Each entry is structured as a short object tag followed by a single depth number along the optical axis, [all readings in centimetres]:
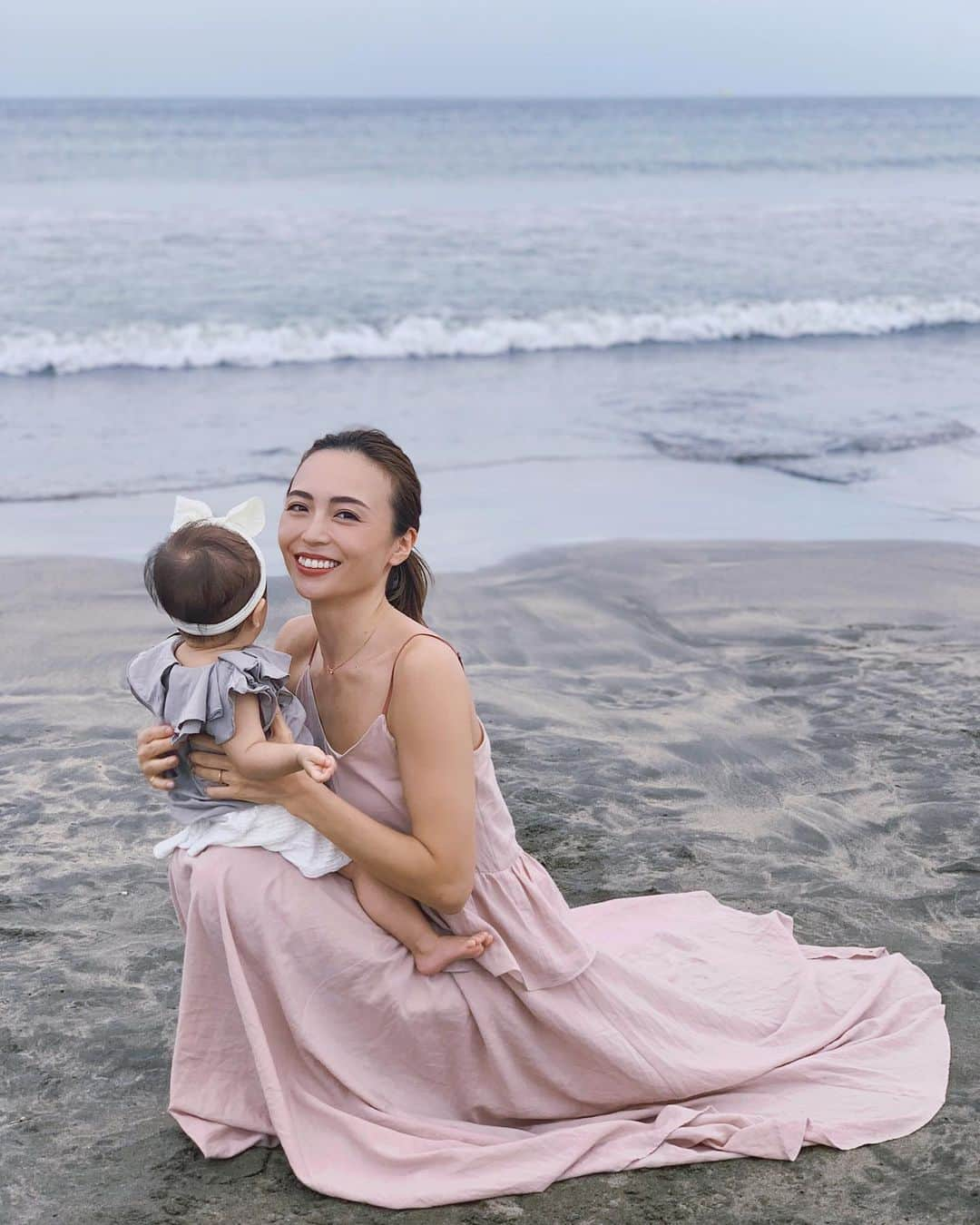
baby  279
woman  282
